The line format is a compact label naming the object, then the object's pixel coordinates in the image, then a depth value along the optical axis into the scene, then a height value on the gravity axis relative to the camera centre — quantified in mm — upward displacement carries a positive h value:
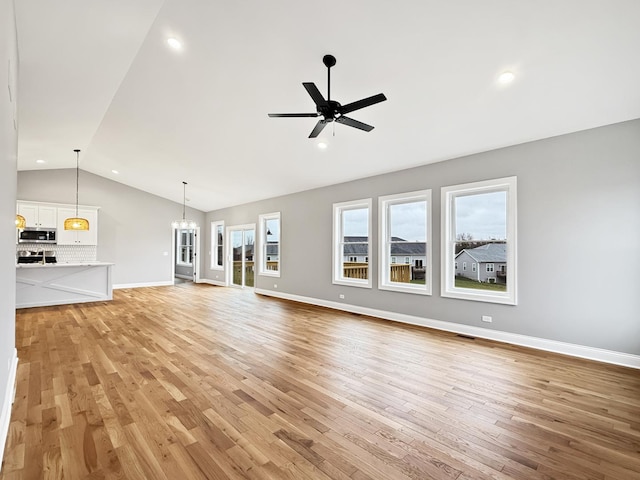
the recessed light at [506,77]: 3266 +1783
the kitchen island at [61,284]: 6809 -900
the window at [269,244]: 8828 +31
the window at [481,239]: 4492 +106
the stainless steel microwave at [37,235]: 8266 +243
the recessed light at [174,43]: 3574 +2325
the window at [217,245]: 11266 -4
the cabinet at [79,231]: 8812 +382
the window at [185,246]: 12480 -50
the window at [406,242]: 5480 +67
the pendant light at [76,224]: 7391 +481
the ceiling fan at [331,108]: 2865 +1338
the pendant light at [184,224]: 9462 +649
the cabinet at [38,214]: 8266 +812
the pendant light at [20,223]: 5951 +410
